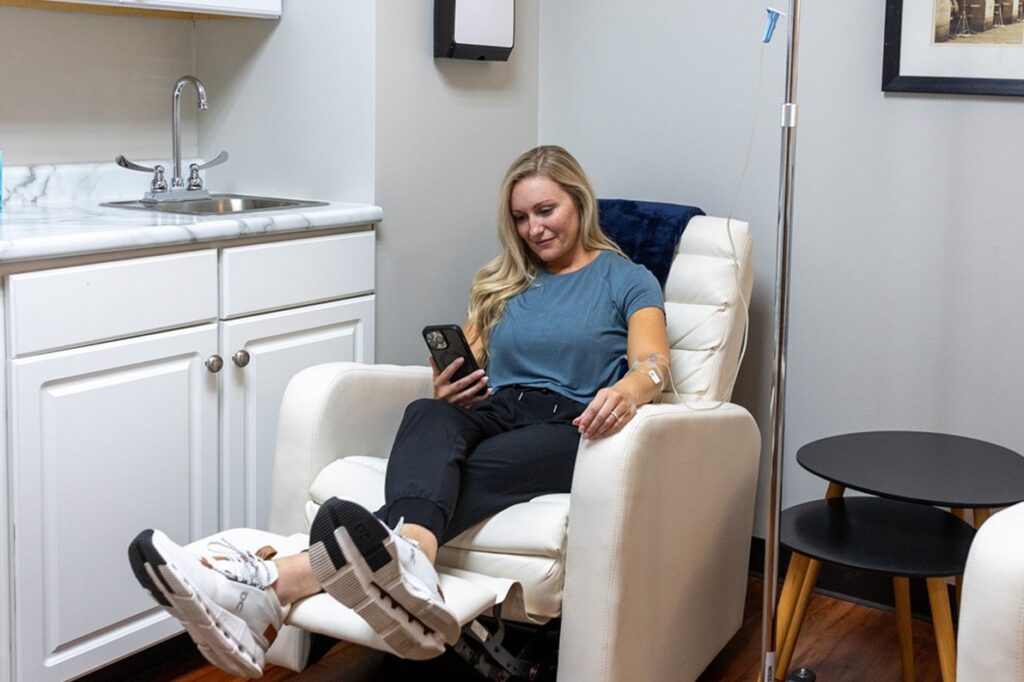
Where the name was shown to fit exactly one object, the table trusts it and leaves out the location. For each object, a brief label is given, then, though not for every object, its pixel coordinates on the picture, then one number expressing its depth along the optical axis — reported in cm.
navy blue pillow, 287
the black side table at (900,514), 221
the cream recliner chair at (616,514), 212
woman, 186
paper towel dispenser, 296
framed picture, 261
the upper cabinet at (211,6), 263
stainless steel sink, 294
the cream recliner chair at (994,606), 177
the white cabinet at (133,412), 224
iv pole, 201
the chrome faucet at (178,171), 295
